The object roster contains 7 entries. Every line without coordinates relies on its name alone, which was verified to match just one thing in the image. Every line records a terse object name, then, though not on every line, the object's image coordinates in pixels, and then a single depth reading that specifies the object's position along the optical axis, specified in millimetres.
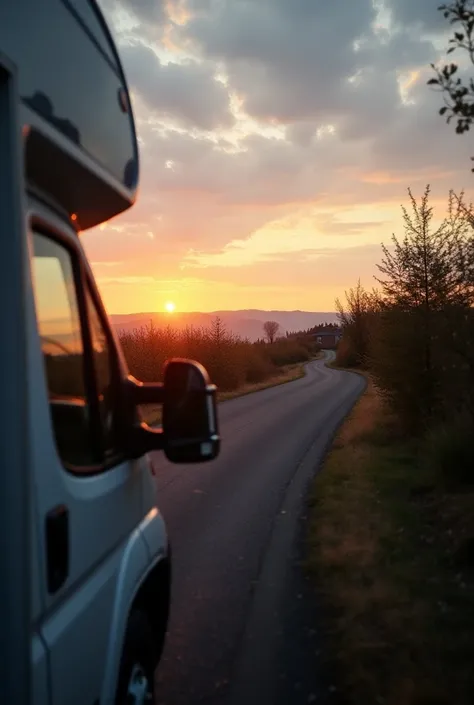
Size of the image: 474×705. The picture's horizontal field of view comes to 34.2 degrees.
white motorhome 1681
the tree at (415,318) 13609
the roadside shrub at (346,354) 62550
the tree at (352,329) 50294
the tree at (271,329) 134775
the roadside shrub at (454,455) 9805
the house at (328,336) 146000
